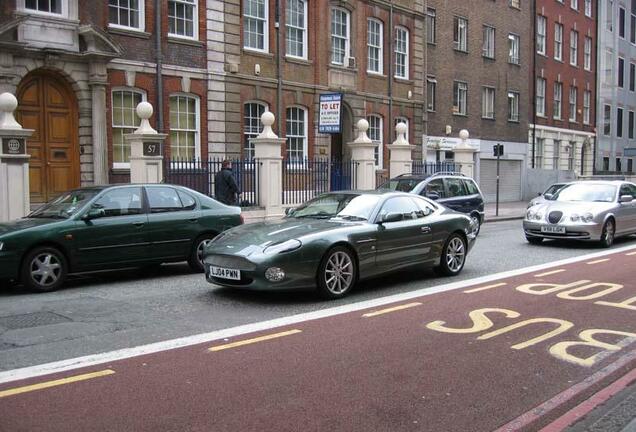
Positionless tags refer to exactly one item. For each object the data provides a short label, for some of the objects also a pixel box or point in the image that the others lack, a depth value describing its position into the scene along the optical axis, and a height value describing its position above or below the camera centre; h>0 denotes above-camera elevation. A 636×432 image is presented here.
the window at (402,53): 29.41 +5.13
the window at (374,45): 27.88 +5.18
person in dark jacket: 16.03 -0.41
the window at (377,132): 28.03 +1.56
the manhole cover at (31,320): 7.10 -1.65
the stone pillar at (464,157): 25.55 +0.46
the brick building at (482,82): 31.77 +4.47
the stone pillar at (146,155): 15.35 +0.32
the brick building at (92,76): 17.36 +2.59
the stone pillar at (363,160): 21.09 +0.28
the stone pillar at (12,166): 12.80 +0.05
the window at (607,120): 47.57 +3.44
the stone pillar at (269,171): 17.84 -0.05
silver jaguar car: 14.30 -0.98
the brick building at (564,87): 40.09 +5.22
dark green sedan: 9.08 -0.92
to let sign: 20.45 +1.73
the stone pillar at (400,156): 22.64 +0.44
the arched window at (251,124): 22.64 +1.56
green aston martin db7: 8.08 -0.99
